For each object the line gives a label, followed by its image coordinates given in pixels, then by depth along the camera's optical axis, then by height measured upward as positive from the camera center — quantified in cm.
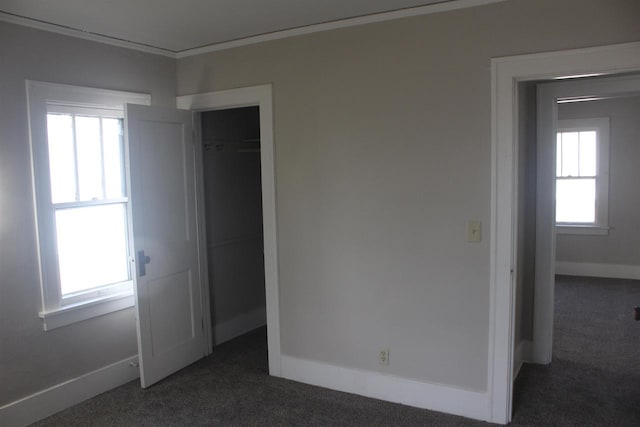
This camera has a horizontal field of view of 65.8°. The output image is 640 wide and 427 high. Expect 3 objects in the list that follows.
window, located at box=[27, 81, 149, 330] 315 -13
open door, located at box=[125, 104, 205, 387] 351 -47
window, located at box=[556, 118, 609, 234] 661 -11
